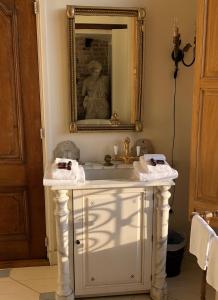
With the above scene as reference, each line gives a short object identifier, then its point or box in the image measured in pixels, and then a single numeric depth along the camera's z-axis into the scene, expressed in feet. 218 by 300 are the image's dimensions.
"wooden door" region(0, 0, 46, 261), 8.43
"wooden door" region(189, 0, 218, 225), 7.17
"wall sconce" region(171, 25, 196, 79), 8.60
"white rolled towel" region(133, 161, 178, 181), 7.54
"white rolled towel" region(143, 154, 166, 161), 8.06
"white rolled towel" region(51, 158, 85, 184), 7.26
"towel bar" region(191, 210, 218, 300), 6.46
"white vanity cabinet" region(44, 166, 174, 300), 7.61
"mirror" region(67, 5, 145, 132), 8.45
